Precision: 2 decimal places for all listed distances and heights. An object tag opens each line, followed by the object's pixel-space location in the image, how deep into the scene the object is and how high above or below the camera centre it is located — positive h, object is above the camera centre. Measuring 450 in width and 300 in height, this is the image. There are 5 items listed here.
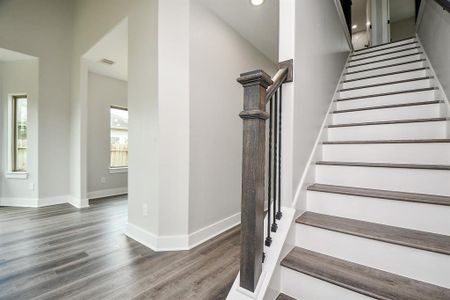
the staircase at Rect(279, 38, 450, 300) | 1.05 -0.36
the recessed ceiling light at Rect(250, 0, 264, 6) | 2.44 +1.68
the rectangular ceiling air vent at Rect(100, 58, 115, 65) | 3.93 +1.62
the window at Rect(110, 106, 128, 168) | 5.05 +0.28
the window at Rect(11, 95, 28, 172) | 4.10 +0.27
